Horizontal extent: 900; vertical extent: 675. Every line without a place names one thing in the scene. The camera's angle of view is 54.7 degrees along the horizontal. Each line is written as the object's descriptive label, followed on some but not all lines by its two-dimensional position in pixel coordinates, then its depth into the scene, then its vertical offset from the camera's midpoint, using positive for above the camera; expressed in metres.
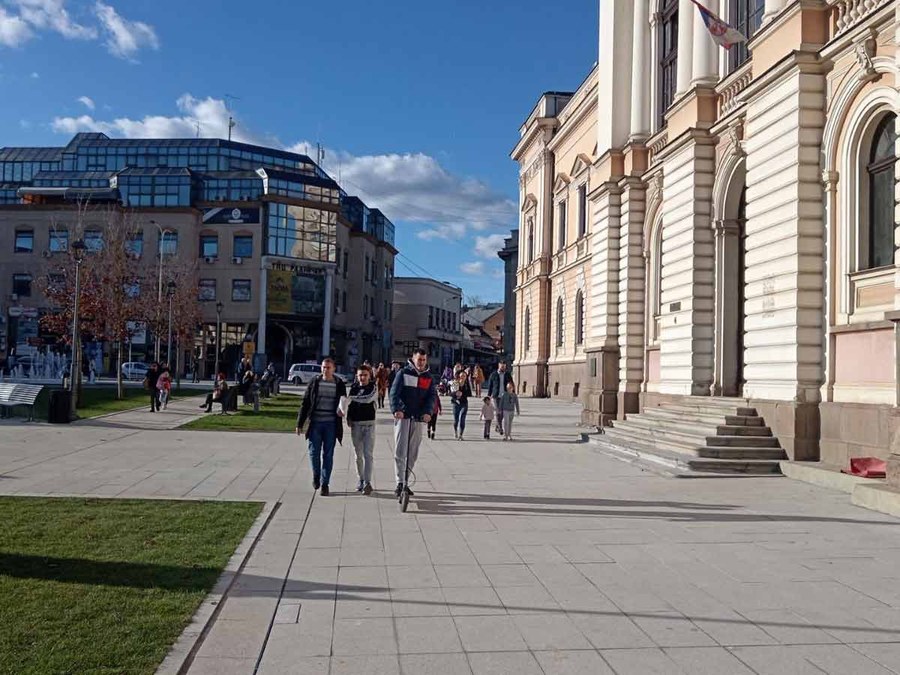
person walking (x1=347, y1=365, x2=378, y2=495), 11.67 -0.83
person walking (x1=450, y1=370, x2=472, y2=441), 21.09 -0.81
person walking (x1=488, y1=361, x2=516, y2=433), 20.97 -0.34
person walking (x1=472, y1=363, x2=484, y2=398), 40.78 -0.37
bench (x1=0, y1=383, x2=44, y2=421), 22.94 -0.98
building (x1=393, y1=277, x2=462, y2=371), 106.06 +6.11
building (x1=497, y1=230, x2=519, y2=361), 75.88 +7.89
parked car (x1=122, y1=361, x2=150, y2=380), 61.62 -0.73
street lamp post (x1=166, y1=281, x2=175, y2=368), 42.50 +3.55
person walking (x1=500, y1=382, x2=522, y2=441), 20.65 -0.85
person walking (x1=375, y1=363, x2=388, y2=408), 28.01 -0.39
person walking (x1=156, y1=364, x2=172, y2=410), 29.19 -0.79
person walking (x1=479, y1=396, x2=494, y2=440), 20.98 -1.05
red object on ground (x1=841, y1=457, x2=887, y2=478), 11.88 -1.21
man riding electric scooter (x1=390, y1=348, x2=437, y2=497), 10.78 -0.50
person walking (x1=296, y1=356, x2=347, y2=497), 11.45 -0.73
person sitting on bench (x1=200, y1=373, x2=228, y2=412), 28.47 -1.03
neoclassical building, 13.19 +3.10
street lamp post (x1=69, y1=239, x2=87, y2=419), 22.61 +0.60
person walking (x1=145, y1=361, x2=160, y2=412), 28.23 -0.74
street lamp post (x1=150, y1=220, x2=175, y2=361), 48.96 +9.73
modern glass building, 72.25 +11.04
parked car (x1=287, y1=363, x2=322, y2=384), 62.13 -0.51
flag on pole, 16.38 +6.55
